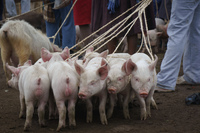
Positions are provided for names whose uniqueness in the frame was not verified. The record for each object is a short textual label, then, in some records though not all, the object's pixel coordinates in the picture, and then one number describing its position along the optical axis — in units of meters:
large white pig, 10.23
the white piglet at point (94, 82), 5.93
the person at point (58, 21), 12.64
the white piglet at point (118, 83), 6.24
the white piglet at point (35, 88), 6.03
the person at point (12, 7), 20.21
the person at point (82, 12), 12.00
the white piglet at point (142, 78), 6.18
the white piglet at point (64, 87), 5.97
